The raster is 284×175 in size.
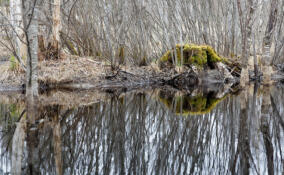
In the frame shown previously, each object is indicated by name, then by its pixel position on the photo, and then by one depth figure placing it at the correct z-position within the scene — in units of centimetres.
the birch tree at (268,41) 1291
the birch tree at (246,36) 1280
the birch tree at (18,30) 1114
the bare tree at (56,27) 1230
